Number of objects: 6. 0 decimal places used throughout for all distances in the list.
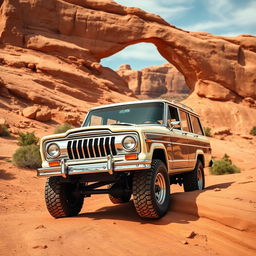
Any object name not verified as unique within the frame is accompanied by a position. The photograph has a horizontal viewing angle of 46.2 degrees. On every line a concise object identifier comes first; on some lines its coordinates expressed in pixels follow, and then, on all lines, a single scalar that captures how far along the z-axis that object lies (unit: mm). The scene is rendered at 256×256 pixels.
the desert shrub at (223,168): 15406
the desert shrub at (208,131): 28044
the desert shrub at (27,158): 10953
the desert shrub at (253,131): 31956
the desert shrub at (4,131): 15010
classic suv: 4680
